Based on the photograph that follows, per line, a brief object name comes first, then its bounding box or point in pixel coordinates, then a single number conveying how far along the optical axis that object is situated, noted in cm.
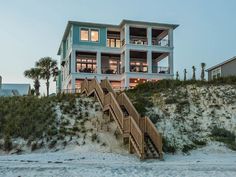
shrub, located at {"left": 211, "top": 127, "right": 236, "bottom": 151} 2480
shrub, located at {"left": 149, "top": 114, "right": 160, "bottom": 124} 2695
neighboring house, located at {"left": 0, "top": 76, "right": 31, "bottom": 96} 6029
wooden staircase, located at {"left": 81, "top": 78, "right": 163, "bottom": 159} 2016
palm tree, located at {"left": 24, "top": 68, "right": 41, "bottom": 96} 5190
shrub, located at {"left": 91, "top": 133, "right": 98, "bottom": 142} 2412
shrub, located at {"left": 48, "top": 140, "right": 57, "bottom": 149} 2345
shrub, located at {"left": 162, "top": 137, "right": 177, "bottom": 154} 2327
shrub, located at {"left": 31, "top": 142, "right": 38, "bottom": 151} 2323
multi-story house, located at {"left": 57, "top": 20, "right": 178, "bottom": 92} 4400
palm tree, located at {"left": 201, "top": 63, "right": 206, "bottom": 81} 4435
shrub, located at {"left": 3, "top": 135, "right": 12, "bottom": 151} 2317
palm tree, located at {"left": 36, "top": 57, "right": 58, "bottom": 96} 5231
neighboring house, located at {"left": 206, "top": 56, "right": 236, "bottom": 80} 4044
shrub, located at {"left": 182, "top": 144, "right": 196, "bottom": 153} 2358
